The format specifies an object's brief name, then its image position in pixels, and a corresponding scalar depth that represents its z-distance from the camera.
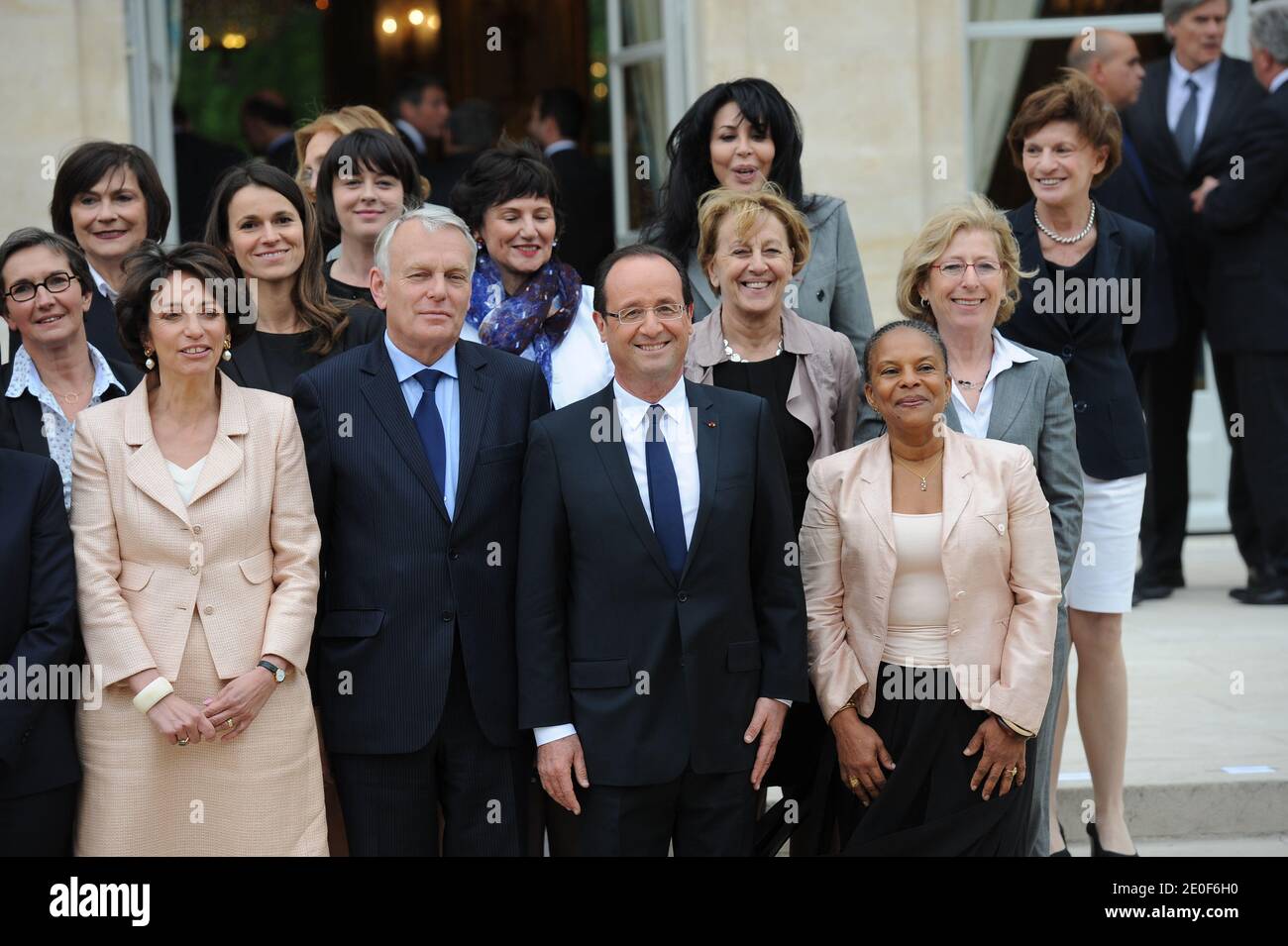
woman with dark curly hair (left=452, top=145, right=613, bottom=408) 9.71
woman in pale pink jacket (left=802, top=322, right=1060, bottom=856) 8.40
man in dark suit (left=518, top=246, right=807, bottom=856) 8.01
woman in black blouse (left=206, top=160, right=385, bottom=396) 9.16
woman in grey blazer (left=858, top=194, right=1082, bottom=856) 9.24
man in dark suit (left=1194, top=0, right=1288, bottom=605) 14.99
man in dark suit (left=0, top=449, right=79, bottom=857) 7.72
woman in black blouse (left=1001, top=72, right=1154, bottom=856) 10.27
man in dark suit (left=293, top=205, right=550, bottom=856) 8.09
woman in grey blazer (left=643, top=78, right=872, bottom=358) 10.34
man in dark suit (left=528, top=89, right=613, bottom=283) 17.17
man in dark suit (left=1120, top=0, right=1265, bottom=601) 15.74
